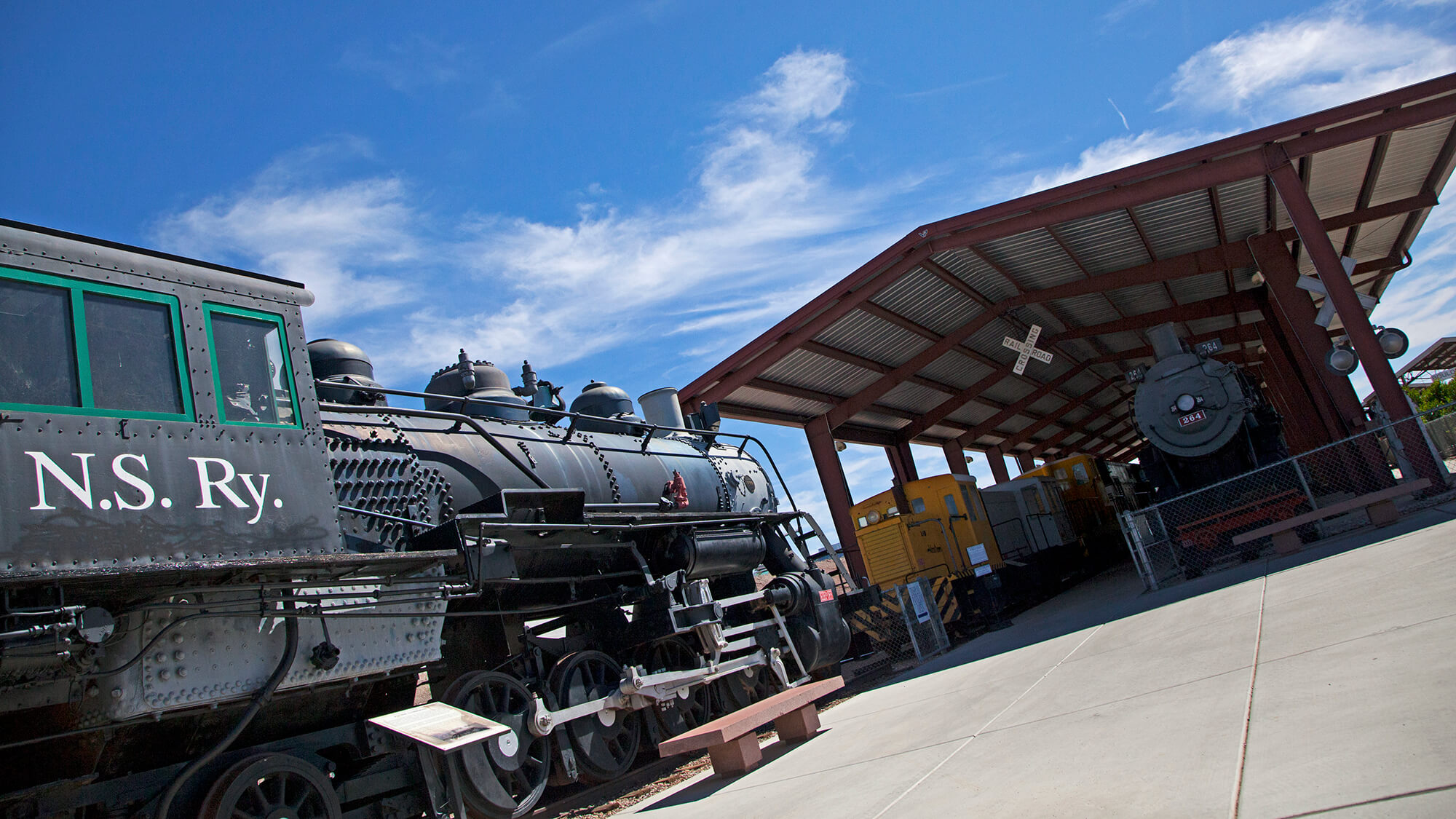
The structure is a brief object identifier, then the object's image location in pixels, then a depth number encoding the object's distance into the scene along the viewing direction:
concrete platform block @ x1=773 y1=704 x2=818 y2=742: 8.12
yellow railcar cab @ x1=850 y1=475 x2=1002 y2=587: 17.53
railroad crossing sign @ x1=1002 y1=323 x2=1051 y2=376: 21.58
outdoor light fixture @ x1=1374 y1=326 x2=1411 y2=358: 15.64
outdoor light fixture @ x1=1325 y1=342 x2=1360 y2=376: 15.29
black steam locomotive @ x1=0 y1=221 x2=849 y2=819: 4.26
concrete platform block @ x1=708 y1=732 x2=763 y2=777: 7.05
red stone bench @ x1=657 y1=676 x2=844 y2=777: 6.81
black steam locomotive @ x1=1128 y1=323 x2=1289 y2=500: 15.70
